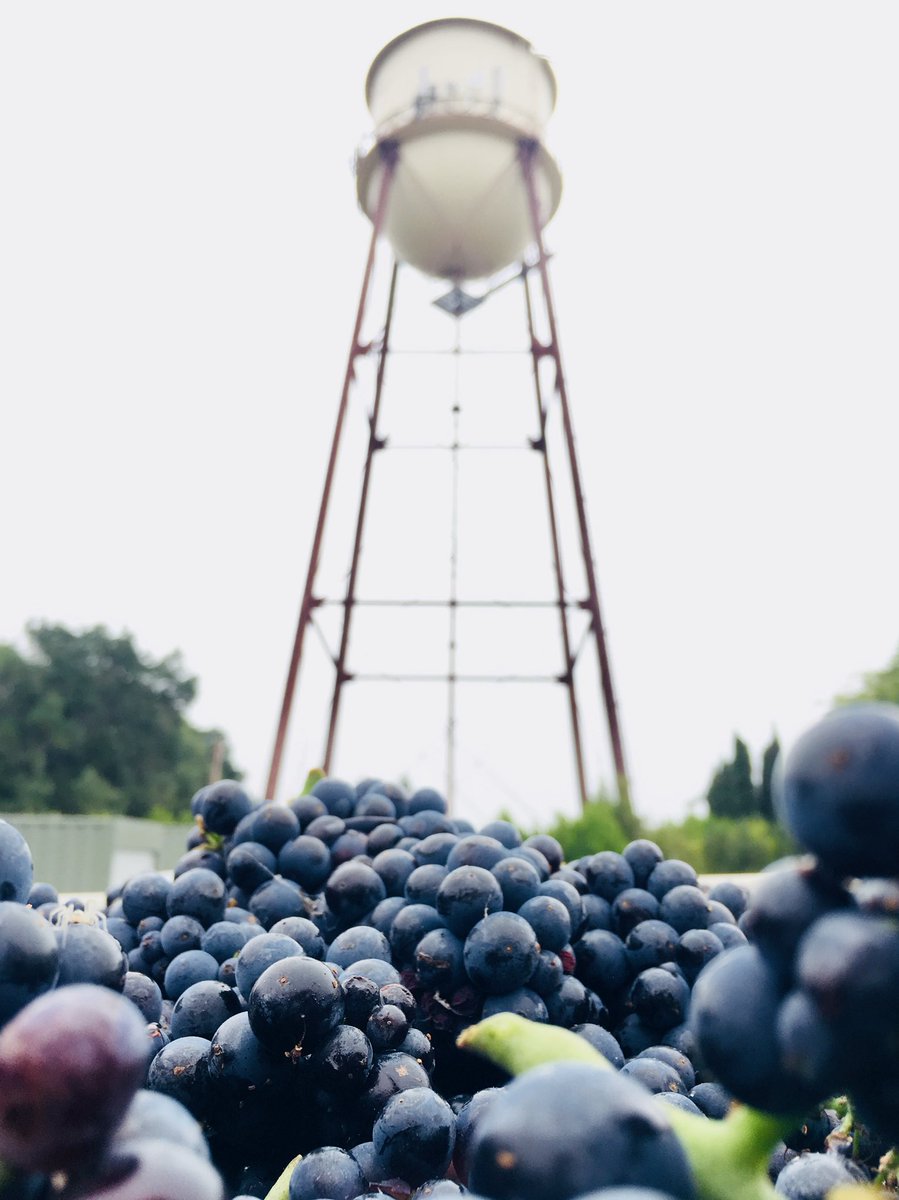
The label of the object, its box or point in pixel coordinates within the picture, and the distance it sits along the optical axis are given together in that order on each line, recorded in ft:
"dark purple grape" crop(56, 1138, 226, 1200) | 0.21
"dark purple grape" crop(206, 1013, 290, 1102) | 0.47
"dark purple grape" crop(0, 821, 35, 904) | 0.33
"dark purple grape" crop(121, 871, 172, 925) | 0.73
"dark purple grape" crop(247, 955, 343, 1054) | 0.46
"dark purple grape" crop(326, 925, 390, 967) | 0.61
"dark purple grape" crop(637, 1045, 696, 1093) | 0.55
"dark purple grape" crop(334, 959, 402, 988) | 0.56
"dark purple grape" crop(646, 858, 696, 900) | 0.75
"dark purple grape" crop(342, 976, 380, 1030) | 0.51
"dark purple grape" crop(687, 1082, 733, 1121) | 0.51
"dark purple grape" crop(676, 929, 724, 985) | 0.67
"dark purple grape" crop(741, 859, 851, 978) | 0.21
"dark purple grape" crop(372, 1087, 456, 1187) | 0.44
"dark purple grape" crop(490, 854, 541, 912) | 0.63
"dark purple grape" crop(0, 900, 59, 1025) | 0.27
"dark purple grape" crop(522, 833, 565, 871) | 0.82
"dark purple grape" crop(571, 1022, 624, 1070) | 0.57
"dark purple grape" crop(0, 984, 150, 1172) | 0.21
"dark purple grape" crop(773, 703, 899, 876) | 0.20
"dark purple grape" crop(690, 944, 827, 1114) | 0.21
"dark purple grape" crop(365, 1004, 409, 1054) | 0.51
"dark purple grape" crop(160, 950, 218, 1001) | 0.62
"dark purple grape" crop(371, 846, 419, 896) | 0.73
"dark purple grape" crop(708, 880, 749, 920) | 0.79
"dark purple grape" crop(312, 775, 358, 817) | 0.92
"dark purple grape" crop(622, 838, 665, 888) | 0.78
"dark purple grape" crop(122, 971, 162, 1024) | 0.56
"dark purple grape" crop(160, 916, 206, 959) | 0.66
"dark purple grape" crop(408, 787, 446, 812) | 0.95
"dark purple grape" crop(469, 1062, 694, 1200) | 0.19
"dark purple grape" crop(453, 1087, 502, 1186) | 0.44
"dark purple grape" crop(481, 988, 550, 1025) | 0.57
